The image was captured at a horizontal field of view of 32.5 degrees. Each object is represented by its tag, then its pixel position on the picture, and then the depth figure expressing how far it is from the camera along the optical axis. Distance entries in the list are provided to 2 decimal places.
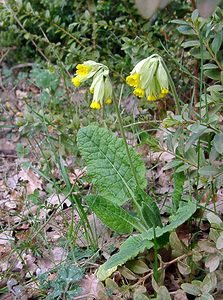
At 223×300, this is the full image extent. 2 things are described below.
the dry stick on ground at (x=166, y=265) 0.38
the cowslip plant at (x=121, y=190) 0.37
